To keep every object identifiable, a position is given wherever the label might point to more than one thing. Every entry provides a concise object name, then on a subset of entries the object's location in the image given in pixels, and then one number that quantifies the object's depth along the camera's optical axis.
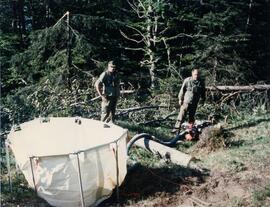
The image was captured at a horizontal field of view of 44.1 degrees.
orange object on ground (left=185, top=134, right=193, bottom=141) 8.55
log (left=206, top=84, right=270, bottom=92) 10.88
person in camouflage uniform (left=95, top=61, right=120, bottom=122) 8.46
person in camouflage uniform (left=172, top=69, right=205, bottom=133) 8.86
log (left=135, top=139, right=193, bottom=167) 7.19
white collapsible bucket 5.60
